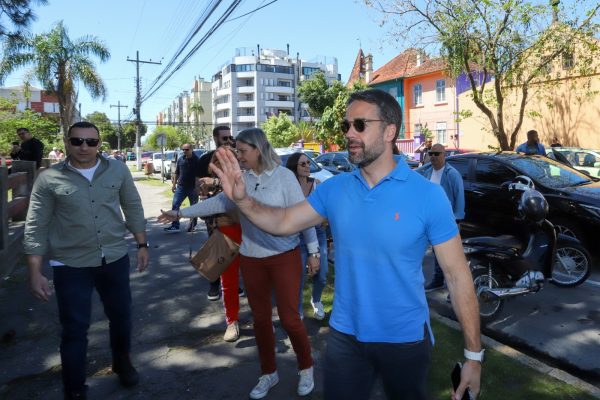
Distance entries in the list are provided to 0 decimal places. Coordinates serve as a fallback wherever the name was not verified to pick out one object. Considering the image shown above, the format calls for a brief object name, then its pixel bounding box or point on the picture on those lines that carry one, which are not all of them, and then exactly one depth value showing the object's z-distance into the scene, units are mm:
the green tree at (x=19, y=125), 26345
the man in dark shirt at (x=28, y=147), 11266
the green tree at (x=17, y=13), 7273
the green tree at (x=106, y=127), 85375
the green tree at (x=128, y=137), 96000
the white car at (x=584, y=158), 12391
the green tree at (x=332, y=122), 33031
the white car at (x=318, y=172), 14898
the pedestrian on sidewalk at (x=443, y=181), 5469
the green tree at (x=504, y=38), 13531
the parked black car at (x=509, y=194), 6438
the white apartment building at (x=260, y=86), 83750
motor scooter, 4801
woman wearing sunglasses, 4762
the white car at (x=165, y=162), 28091
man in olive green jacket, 3062
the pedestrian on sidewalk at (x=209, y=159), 4988
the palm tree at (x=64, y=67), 22234
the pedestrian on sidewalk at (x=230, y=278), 4238
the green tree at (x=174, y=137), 85750
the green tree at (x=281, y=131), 48969
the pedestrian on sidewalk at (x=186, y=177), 8578
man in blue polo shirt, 1934
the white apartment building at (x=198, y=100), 105438
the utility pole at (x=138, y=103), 36375
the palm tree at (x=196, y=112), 89812
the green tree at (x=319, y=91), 38741
